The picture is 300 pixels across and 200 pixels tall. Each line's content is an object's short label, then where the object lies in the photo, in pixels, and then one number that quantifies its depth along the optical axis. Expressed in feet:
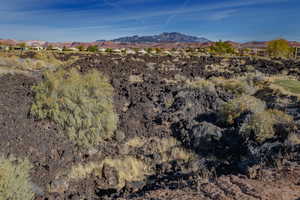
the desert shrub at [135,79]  63.45
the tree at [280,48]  181.88
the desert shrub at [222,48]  224.33
